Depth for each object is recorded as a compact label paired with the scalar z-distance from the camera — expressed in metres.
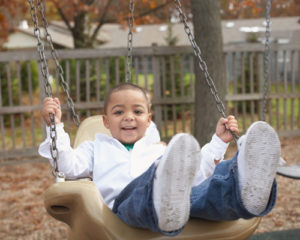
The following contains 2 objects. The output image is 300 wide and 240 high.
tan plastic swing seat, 1.67
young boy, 1.51
